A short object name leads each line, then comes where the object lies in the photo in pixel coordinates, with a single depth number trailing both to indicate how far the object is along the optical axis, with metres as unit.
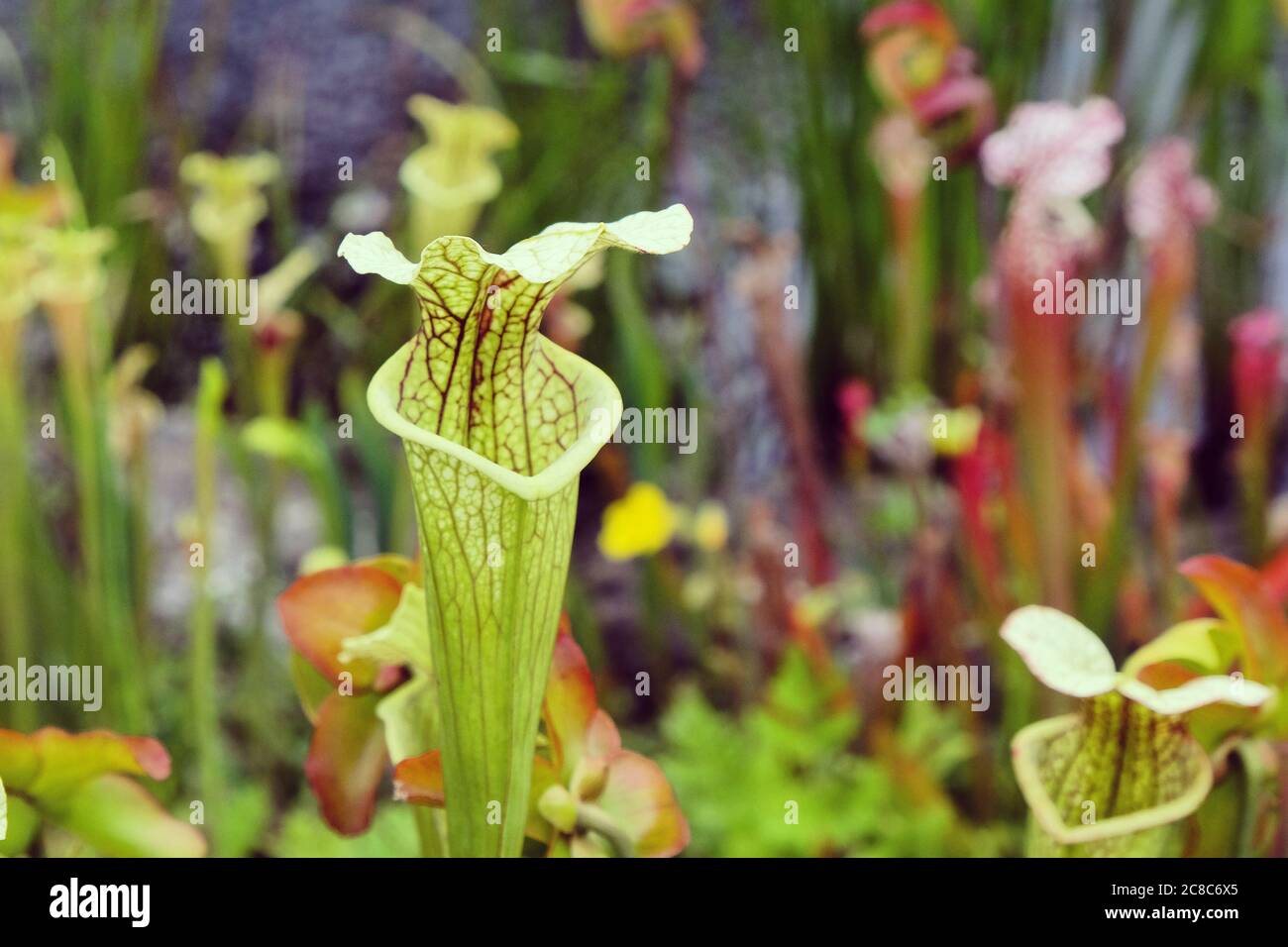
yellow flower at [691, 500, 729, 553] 1.32
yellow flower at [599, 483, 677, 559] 1.24
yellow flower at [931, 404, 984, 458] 1.20
